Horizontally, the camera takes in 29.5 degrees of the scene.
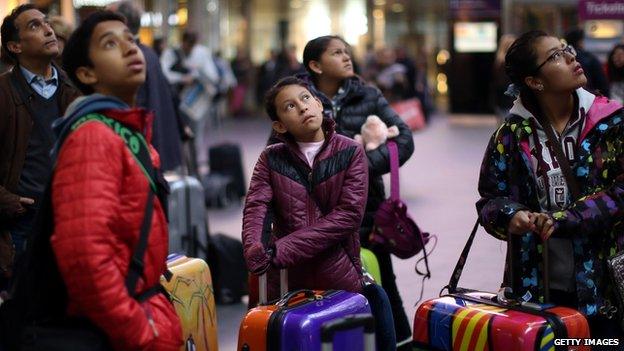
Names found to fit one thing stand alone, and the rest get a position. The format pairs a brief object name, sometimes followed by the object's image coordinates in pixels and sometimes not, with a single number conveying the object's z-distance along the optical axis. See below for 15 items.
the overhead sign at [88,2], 20.67
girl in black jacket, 6.07
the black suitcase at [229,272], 8.30
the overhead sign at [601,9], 14.85
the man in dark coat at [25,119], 5.30
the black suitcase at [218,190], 13.05
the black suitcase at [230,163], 13.44
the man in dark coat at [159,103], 8.20
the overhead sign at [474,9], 24.72
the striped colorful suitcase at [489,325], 4.35
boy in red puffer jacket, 3.40
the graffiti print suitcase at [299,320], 4.50
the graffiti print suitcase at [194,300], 4.76
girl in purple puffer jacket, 4.99
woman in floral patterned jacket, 4.54
